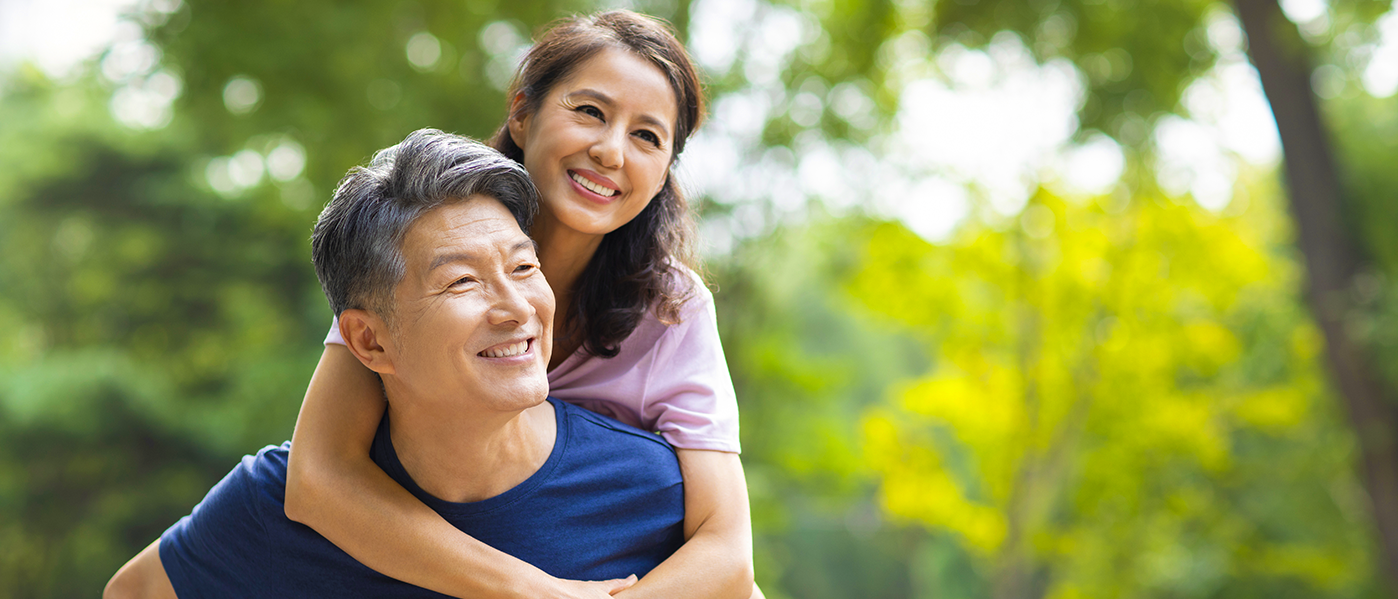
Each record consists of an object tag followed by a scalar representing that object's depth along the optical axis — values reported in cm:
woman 291
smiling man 285
